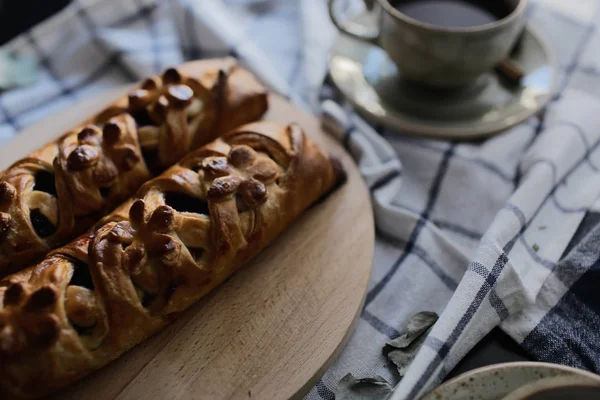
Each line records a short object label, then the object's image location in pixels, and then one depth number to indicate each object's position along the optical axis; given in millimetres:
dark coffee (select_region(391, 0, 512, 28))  719
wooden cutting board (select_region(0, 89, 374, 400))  617
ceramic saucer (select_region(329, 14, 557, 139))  722
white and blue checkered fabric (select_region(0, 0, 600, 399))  639
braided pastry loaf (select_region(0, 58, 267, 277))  637
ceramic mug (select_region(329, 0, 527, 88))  690
